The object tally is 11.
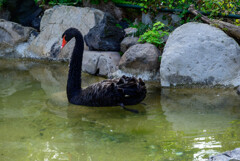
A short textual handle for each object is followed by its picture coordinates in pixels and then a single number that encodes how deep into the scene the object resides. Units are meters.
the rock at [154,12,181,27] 6.87
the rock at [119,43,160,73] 5.64
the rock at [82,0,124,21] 7.96
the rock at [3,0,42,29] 9.52
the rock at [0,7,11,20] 9.57
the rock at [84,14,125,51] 6.54
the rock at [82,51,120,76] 6.12
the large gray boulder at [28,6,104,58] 7.44
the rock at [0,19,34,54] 8.04
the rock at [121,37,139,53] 6.26
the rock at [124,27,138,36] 6.73
